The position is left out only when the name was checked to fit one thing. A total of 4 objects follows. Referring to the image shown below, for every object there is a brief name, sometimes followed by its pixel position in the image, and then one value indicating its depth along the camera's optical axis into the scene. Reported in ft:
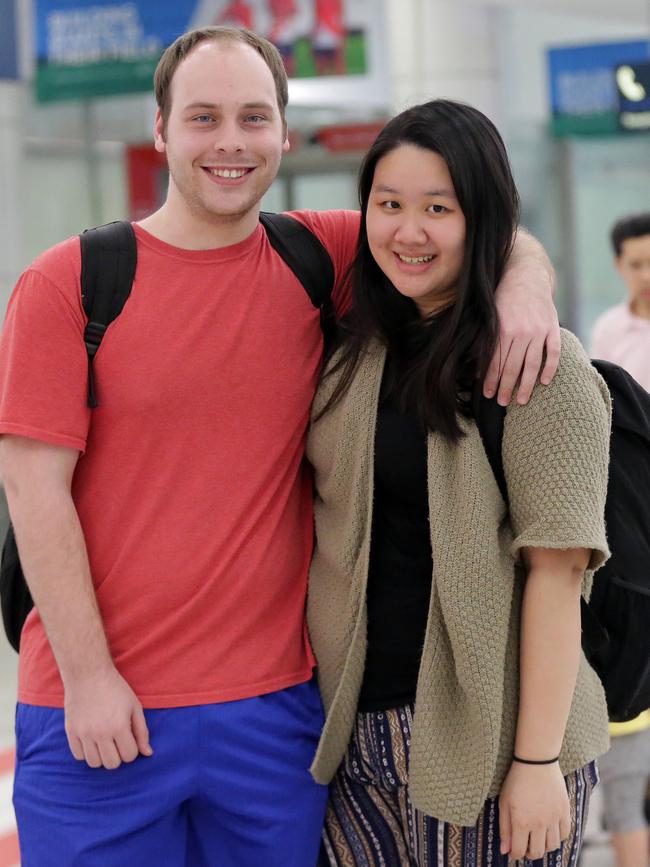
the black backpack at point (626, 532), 8.21
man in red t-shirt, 7.80
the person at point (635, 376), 13.66
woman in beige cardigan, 7.67
